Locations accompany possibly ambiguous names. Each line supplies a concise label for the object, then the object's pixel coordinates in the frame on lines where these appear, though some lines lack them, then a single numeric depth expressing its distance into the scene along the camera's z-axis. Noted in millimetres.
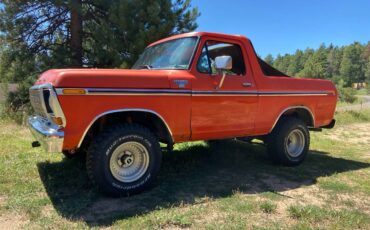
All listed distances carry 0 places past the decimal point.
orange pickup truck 4320
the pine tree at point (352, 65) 84000
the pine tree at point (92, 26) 11809
